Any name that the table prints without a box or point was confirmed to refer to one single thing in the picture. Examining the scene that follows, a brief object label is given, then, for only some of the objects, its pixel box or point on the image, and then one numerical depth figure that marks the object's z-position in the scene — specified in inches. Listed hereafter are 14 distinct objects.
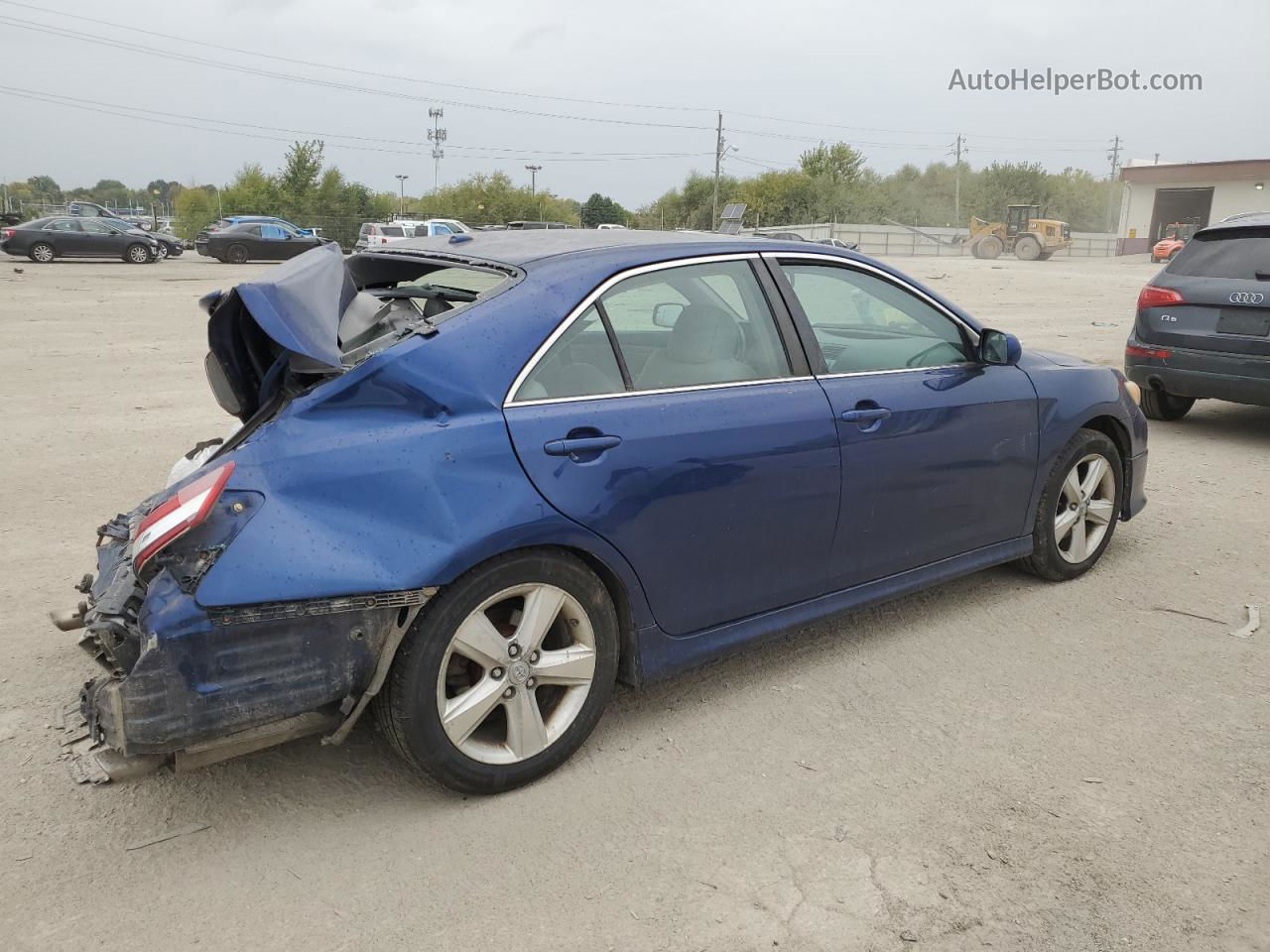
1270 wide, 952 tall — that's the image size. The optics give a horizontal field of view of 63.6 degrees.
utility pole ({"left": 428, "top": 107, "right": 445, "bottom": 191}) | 3083.2
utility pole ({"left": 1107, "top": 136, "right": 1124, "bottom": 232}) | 3905.0
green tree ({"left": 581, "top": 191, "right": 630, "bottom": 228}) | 2739.7
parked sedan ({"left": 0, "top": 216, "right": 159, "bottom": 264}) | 1118.4
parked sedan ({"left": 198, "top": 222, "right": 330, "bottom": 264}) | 1250.6
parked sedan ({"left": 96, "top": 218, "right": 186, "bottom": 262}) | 1205.1
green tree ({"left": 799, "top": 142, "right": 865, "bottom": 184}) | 3427.7
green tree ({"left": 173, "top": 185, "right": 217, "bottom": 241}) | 2082.9
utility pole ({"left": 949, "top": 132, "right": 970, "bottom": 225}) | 3312.3
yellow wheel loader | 1898.4
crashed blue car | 103.8
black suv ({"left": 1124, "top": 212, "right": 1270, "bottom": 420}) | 281.7
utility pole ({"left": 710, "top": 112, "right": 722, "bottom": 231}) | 3031.5
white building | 2009.1
